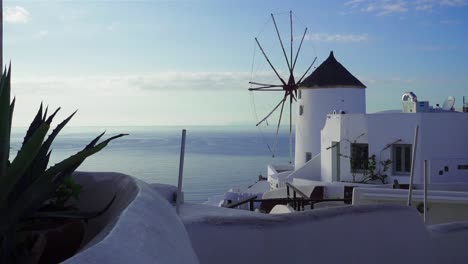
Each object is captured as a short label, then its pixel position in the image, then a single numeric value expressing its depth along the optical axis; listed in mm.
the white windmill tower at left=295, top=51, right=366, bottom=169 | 26062
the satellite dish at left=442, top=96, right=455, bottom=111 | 19984
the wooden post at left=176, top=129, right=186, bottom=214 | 4395
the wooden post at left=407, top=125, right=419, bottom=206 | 6569
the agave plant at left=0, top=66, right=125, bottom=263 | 2379
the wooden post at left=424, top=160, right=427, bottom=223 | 6844
